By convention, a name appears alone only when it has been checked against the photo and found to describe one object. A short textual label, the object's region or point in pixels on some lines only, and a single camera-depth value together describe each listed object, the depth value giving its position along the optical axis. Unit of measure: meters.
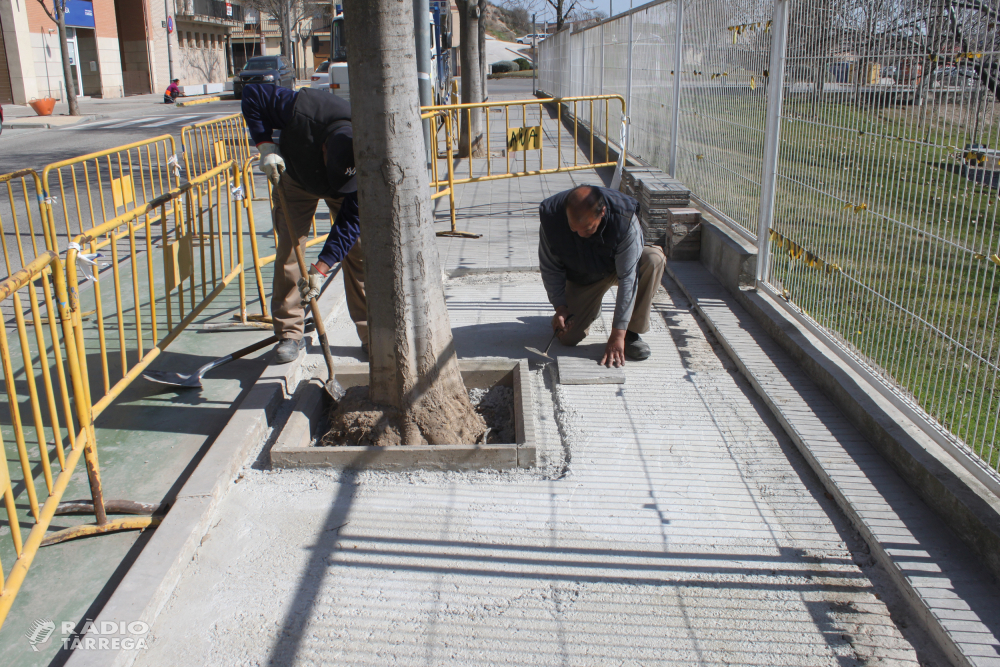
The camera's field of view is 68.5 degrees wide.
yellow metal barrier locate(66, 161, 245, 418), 3.61
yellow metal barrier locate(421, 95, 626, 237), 8.12
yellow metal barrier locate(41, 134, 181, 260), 6.13
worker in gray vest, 4.15
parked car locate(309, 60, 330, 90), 25.14
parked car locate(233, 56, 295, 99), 33.28
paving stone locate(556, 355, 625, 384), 4.41
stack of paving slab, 6.75
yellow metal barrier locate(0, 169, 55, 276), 5.43
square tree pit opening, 3.50
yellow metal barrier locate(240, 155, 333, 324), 5.29
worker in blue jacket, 4.16
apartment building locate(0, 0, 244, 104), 30.36
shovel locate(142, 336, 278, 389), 4.40
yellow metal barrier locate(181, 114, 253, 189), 7.79
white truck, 20.08
